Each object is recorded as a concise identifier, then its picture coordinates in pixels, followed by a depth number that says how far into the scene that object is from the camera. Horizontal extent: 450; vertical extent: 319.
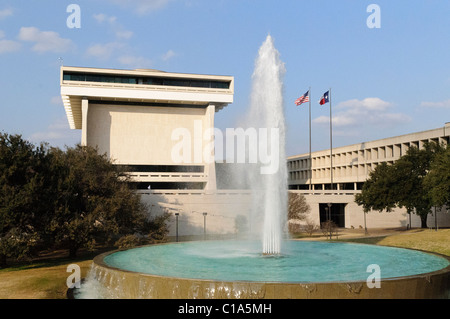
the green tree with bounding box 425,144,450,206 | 38.75
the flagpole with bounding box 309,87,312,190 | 92.54
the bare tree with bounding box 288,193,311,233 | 49.87
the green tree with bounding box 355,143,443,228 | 47.44
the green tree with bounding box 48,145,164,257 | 30.08
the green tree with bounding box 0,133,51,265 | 26.52
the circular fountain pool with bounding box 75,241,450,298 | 11.93
